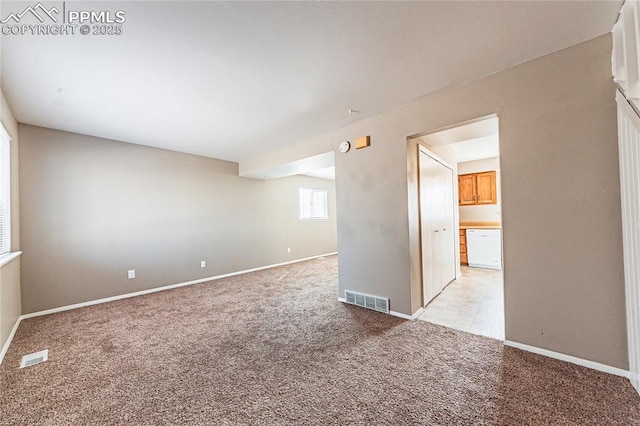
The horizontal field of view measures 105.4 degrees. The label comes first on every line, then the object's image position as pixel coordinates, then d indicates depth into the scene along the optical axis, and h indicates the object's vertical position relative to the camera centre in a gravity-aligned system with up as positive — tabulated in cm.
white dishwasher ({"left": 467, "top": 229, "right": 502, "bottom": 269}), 496 -84
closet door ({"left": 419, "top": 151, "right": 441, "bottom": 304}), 299 -20
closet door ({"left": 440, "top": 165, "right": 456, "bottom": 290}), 378 -29
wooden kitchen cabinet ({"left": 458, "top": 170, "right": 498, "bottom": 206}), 542 +45
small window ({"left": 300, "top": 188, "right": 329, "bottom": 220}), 685 +29
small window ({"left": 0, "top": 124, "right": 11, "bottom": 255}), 244 +33
